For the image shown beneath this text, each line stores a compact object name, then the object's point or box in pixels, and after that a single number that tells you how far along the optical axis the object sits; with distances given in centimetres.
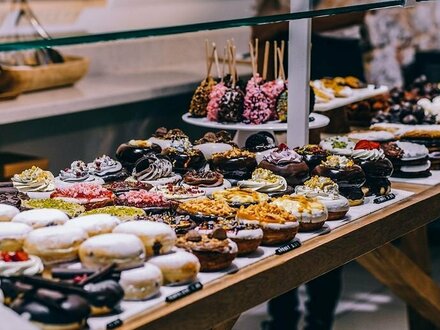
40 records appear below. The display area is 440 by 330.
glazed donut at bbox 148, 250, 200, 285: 189
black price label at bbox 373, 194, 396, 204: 262
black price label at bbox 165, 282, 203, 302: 184
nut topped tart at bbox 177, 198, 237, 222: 225
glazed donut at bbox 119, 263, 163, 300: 181
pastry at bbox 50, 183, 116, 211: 233
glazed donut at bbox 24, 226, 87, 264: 190
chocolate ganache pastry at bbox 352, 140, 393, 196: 268
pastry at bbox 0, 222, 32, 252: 197
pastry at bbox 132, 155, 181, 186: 268
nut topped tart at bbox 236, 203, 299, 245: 217
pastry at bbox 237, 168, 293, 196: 253
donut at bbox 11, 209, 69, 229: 205
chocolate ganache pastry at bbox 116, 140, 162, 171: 281
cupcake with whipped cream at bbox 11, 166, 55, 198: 251
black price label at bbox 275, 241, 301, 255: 216
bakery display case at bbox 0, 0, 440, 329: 181
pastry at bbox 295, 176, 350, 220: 241
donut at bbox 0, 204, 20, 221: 214
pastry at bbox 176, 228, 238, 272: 199
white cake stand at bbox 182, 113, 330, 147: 319
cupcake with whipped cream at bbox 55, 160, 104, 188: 264
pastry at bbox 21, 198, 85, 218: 222
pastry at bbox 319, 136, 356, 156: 287
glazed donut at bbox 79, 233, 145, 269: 185
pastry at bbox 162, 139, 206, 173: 279
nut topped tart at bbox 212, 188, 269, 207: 238
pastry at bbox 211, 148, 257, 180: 272
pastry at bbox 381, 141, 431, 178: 291
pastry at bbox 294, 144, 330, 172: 273
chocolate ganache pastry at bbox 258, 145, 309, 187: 263
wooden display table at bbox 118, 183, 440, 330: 185
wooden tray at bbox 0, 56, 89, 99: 456
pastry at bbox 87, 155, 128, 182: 270
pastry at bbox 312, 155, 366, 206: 257
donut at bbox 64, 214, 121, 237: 199
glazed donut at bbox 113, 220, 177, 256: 196
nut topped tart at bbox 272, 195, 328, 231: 229
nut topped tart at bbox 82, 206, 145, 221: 219
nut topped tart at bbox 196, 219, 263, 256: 209
